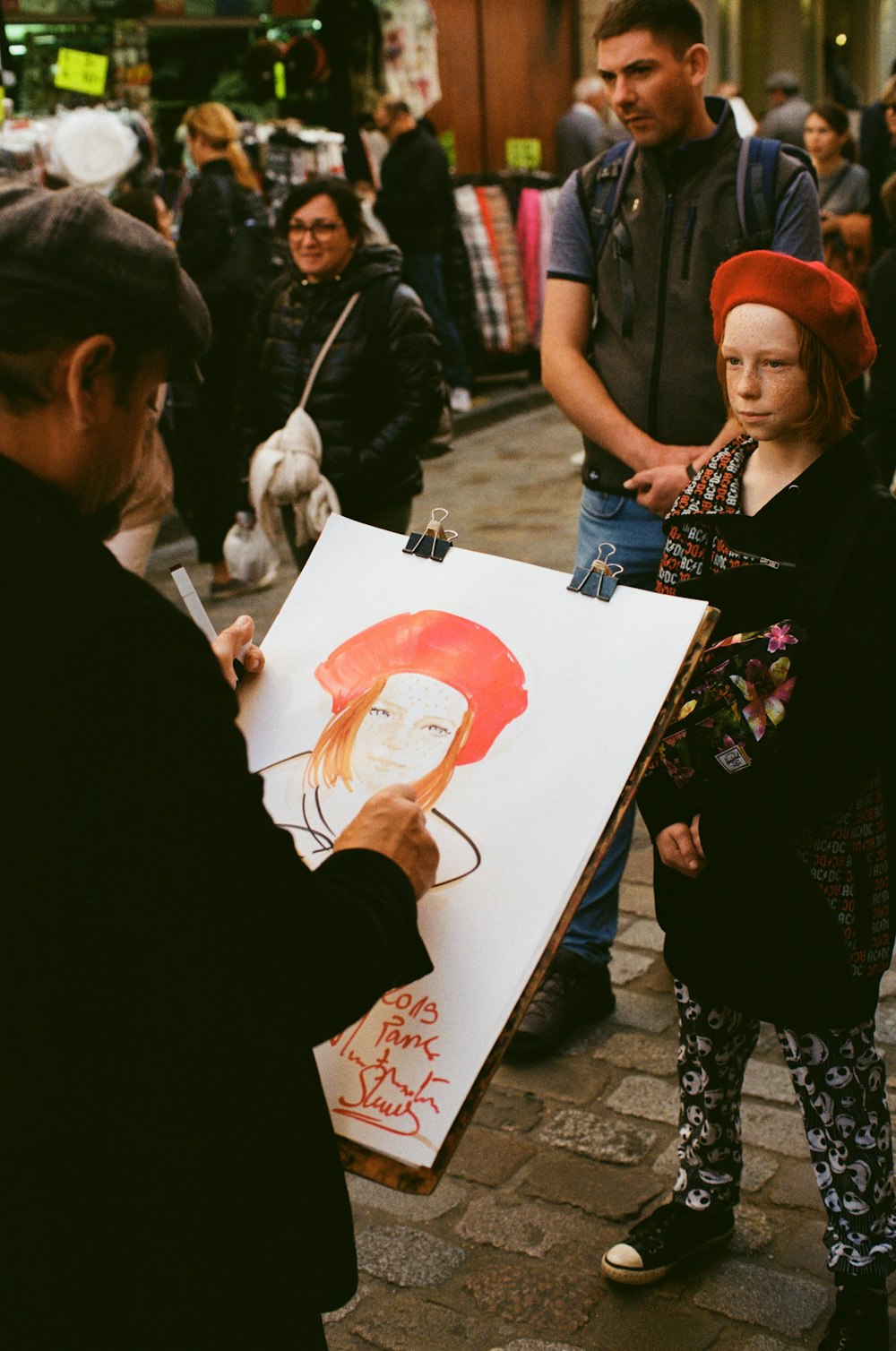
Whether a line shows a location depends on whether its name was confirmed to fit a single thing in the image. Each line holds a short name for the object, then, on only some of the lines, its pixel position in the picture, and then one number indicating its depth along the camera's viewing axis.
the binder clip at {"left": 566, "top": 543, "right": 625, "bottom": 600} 1.79
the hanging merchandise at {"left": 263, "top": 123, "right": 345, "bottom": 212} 8.96
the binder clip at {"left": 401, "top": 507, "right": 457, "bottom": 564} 1.92
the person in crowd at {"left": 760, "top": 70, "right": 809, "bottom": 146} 10.47
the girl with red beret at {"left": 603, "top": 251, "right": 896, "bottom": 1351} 2.04
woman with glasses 4.52
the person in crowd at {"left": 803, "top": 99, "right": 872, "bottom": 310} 8.43
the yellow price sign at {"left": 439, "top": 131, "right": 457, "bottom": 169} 12.17
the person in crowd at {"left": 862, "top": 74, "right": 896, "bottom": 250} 7.66
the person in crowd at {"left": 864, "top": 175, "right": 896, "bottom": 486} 4.34
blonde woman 7.01
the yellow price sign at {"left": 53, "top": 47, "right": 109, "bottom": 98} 7.84
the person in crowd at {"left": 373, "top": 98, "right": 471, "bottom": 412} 10.20
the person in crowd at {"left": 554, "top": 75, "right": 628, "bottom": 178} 12.29
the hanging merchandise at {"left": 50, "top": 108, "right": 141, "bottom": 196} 7.27
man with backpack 3.02
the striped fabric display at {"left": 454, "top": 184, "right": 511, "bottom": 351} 11.27
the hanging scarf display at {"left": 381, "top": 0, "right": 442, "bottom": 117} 11.00
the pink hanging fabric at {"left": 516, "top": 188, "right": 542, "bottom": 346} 11.79
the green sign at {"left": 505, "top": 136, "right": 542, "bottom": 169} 12.71
